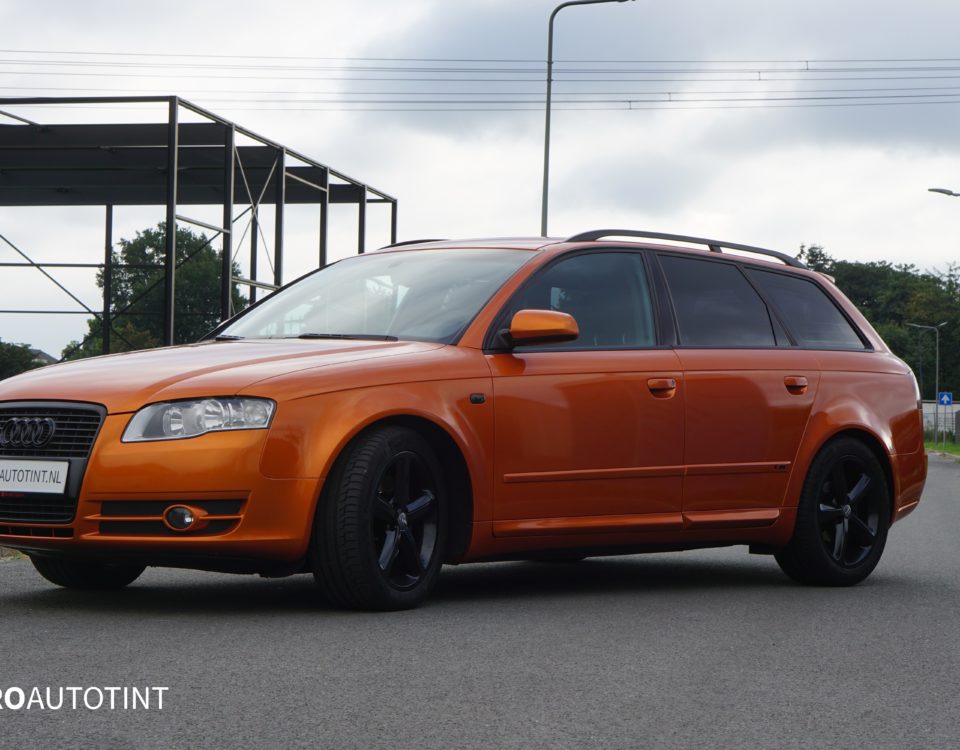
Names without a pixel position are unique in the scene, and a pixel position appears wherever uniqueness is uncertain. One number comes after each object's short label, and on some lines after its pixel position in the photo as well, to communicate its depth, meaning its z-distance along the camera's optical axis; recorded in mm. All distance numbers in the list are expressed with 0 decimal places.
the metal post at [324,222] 31375
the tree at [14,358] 90375
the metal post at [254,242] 30375
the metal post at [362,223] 33094
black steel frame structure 25156
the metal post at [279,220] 28672
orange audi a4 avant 6121
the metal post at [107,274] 34478
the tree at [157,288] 100125
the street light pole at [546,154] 31594
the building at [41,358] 108738
